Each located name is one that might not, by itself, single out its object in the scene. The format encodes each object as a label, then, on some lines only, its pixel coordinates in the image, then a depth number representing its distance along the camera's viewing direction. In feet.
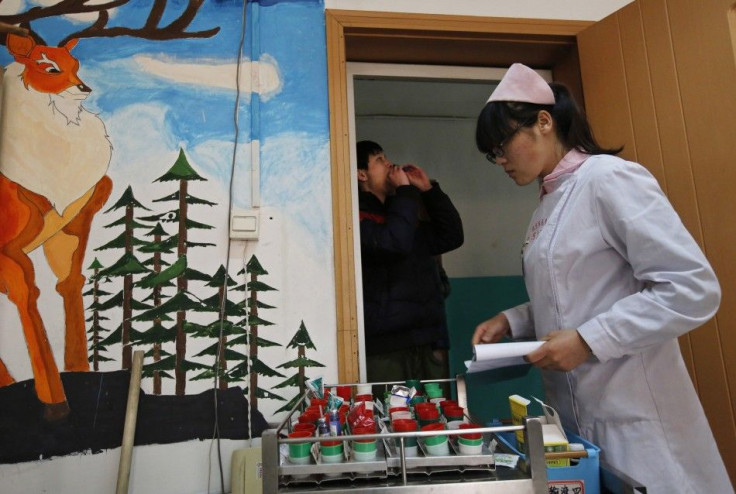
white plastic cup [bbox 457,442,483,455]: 2.15
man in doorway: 4.83
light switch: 4.11
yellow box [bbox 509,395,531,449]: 2.39
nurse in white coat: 2.58
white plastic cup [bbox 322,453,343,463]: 2.16
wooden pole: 3.62
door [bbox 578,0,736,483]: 3.60
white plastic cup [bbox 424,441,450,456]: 2.17
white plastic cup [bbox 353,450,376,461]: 2.16
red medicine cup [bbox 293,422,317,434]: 2.43
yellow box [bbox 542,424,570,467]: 2.34
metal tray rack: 2.05
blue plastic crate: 2.32
